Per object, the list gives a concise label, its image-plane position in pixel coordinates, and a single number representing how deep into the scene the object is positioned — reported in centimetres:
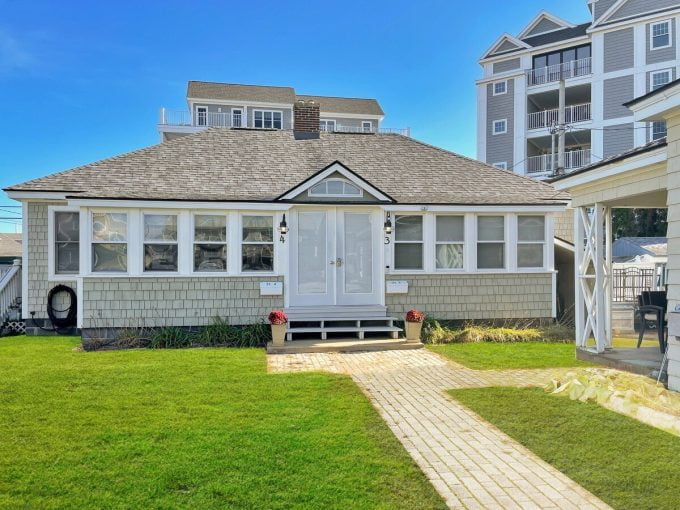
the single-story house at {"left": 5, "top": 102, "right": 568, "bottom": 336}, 1173
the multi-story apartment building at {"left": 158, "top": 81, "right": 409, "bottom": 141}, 3366
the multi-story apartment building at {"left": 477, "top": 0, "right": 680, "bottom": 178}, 2803
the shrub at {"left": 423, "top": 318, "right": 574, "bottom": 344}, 1189
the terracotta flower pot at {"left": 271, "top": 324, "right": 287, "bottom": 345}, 1073
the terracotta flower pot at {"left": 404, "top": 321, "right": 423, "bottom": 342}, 1116
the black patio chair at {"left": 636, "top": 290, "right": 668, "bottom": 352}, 766
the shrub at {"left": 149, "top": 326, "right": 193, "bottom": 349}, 1122
